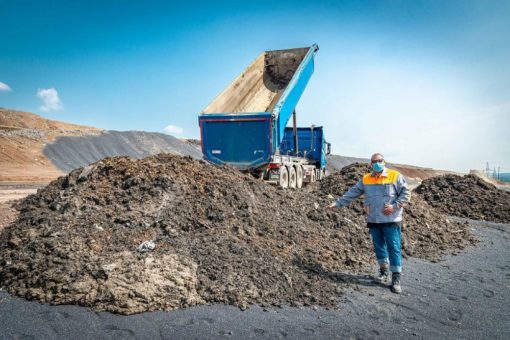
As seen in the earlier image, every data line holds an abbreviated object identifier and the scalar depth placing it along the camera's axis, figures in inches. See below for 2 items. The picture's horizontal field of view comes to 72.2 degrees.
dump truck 372.5
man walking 166.2
